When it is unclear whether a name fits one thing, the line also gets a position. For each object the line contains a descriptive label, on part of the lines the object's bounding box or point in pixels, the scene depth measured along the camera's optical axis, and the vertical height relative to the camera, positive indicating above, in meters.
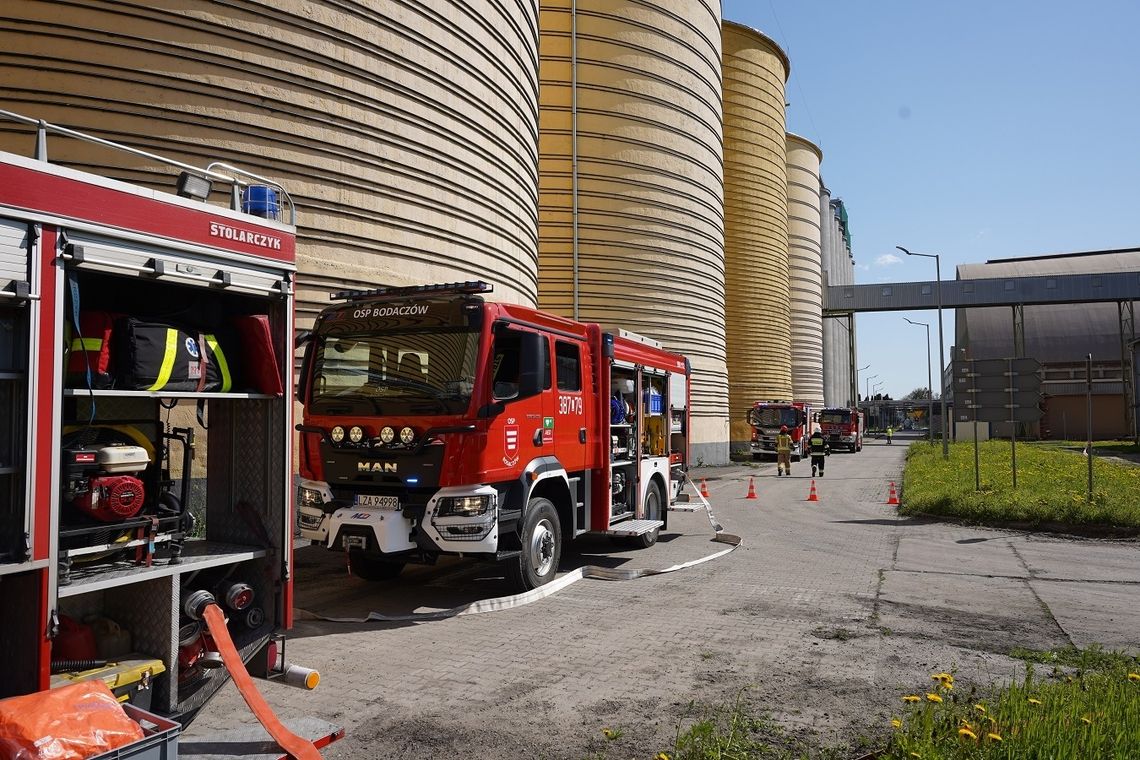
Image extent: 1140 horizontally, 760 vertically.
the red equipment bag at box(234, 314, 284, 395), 5.35 +0.44
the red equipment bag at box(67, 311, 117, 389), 4.32 +0.40
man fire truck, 7.98 -0.07
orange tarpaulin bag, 3.35 -1.23
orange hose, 4.40 -1.45
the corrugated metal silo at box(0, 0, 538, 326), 11.76 +5.10
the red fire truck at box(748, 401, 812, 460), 37.28 -0.06
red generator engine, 4.29 -0.27
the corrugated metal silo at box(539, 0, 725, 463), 29.25 +9.35
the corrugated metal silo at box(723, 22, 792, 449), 47.03 +11.45
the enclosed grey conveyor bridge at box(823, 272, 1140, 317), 60.59 +9.81
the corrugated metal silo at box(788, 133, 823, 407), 59.81 +10.81
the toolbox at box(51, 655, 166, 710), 4.18 -1.28
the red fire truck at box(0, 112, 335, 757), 3.91 -0.03
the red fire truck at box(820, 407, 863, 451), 47.88 -0.36
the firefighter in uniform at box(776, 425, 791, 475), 28.33 -1.01
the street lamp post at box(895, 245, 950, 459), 36.78 +3.05
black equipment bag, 4.51 +0.39
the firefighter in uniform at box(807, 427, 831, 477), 25.33 -0.78
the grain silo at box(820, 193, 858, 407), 87.69 +10.76
